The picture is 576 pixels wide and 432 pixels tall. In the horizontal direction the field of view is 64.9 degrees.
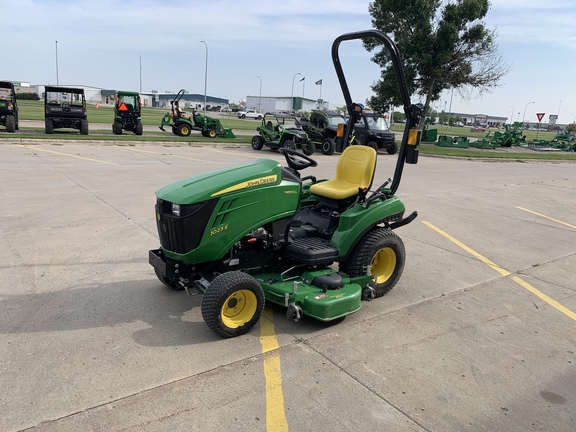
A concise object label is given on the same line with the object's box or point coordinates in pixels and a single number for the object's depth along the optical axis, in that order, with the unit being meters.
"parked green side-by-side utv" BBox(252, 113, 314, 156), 17.84
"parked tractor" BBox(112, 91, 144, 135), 20.73
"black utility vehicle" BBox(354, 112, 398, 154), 19.89
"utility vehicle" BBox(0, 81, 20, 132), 18.06
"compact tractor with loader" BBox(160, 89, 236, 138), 22.38
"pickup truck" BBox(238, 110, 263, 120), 67.06
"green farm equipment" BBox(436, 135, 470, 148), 29.66
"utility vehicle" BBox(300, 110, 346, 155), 19.20
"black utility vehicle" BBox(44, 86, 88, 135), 18.80
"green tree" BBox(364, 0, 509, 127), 24.81
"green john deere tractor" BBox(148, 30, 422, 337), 3.39
